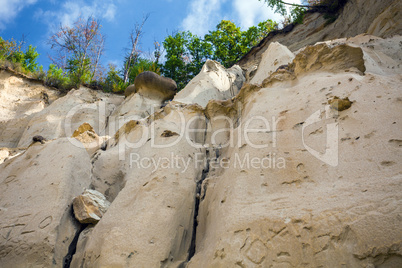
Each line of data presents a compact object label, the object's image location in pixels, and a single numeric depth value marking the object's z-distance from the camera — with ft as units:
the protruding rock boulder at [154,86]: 28.58
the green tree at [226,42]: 41.24
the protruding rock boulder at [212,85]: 21.83
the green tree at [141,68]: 37.19
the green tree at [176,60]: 40.32
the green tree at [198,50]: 41.55
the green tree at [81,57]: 38.09
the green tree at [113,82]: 36.30
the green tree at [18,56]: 35.53
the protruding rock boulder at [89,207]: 10.74
